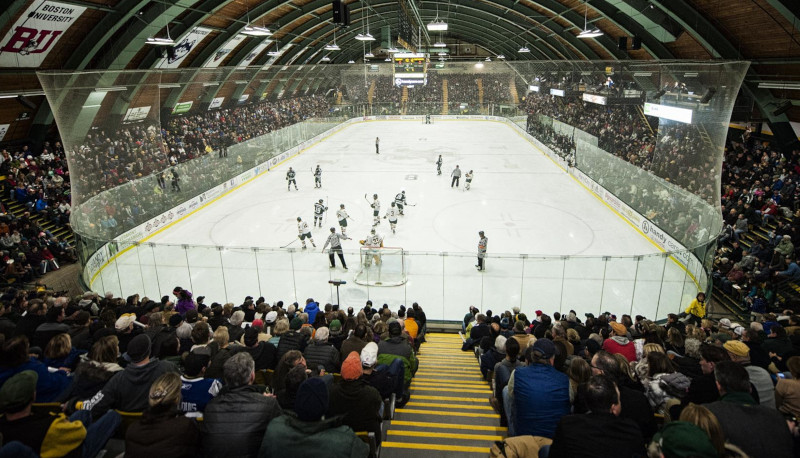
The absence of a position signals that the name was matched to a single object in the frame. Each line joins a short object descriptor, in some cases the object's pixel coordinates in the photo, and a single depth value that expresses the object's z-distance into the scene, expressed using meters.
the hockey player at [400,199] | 16.81
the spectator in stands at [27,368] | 3.45
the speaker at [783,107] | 16.76
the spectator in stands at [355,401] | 3.31
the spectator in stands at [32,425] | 2.57
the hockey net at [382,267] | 10.96
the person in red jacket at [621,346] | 5.38
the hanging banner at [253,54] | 32.22
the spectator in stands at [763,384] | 3.48
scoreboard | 31.28
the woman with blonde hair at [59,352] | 4.16
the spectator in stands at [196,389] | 3.41
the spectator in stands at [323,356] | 4.60
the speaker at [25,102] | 17.61
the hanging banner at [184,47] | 23.67
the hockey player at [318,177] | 21.21
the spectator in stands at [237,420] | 2.67
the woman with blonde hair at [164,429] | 2.51
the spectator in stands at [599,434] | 2.46
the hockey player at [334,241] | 12.41
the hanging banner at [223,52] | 27.80
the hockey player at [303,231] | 13.97
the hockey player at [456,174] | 21.14
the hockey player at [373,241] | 12.35
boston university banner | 14.80
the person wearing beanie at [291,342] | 4.92
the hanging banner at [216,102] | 32.94
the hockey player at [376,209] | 16.03
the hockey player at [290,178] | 20.88
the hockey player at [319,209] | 15.93
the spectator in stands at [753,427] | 2.50
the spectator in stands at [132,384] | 3.33
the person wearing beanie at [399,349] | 4.90
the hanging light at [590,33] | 16.38
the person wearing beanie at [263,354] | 4.70
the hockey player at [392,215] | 15.24
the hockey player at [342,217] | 14.85
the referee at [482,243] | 12.45
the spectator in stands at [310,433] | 2.58
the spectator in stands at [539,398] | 3.28
